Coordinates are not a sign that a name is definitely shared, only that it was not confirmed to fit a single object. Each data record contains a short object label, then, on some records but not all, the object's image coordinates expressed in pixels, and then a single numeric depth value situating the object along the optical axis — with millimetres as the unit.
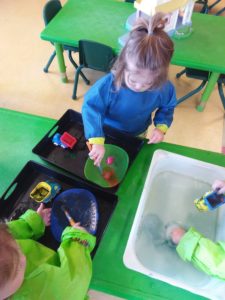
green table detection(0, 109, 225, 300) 675
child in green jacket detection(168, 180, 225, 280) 663
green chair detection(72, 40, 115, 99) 1441
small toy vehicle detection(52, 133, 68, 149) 900
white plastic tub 707
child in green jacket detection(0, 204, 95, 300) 511
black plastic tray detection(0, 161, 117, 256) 742
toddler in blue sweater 686
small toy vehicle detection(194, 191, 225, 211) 773
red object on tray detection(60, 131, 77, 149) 901
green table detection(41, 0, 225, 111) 1426
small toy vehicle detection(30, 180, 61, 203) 781
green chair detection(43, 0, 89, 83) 1619
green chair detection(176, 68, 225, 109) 1663
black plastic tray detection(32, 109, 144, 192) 874
